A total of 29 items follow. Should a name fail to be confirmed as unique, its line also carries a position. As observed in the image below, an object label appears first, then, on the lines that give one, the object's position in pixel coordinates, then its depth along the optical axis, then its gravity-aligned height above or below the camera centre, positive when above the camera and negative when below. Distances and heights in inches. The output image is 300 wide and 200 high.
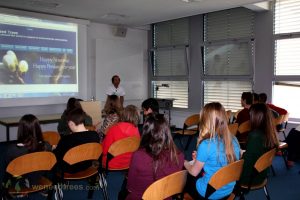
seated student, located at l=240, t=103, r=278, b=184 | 102.0 -18.6
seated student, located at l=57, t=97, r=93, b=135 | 162.9 -19.1
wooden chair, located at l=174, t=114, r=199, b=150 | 208.4 -27.1
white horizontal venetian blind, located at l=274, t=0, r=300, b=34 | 221.5 +55.8
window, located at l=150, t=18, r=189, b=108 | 302.1 +29.7
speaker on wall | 302.5 +60.2
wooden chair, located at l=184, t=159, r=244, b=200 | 77.5 -24.3
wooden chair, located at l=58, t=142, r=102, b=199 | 100.3 -24.4
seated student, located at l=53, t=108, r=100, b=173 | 106.7 -19.0
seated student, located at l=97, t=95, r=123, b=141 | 153.0 -13.5
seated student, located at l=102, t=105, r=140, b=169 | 121.6 -18.9
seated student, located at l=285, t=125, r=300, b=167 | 169.6 -33.2
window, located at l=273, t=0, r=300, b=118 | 223.0 +25.4
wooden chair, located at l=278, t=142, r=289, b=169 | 179.1 -43.1
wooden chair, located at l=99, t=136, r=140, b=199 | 113.2 -24.0
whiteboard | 293.9 +23.9
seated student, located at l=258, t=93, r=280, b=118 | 195.5 -8.4
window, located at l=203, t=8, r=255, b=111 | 251.3 +29.6
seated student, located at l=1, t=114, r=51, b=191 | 97.7 -19.1
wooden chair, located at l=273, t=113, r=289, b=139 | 186.1 -21.5
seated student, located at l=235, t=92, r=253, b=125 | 173.5 -13.4
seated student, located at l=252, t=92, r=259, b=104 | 190.9 -6.2
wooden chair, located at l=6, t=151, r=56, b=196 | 89.0 -24.2
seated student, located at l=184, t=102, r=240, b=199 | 82.3 -17.8
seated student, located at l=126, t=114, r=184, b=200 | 77.2 -19.1
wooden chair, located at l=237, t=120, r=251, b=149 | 162.9 -24.3
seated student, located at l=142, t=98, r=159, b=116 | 154.3 -9.6
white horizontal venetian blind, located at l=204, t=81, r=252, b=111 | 260.6 -3.8
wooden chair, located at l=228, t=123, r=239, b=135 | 155.1 -21.5
